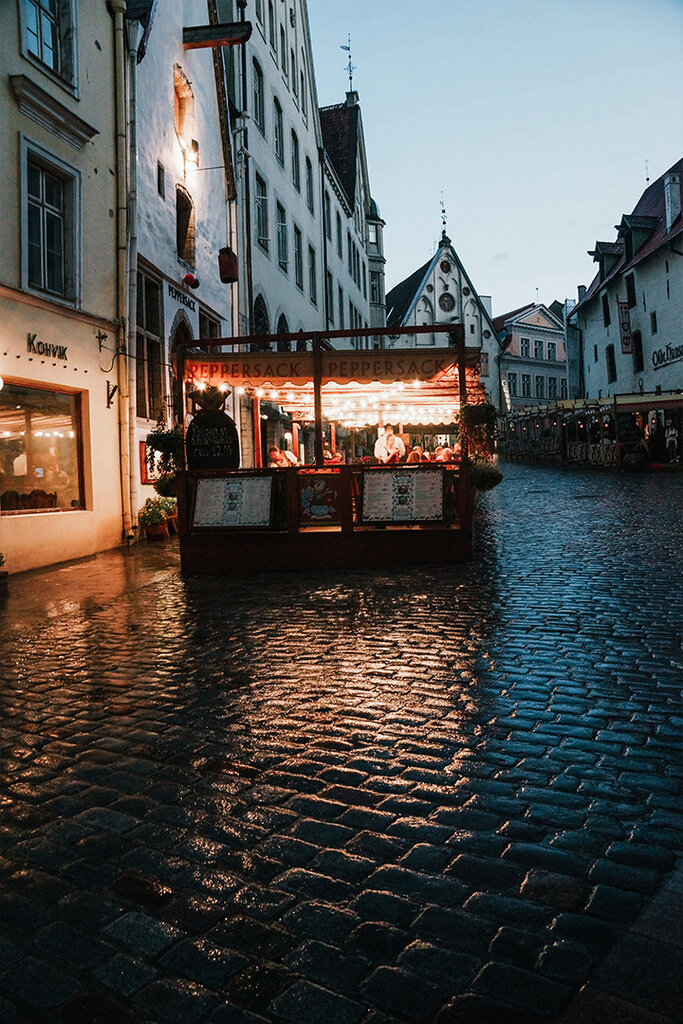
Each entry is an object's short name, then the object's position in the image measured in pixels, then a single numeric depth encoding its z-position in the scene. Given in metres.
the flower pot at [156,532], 15.73
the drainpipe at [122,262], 15.04
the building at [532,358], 68.75
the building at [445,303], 61.97
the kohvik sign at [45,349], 12.41
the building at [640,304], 35.00
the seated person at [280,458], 14.84
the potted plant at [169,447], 11.76
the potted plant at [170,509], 15.91
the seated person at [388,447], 17.42
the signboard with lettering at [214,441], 11.70
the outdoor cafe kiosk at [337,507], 11.02
